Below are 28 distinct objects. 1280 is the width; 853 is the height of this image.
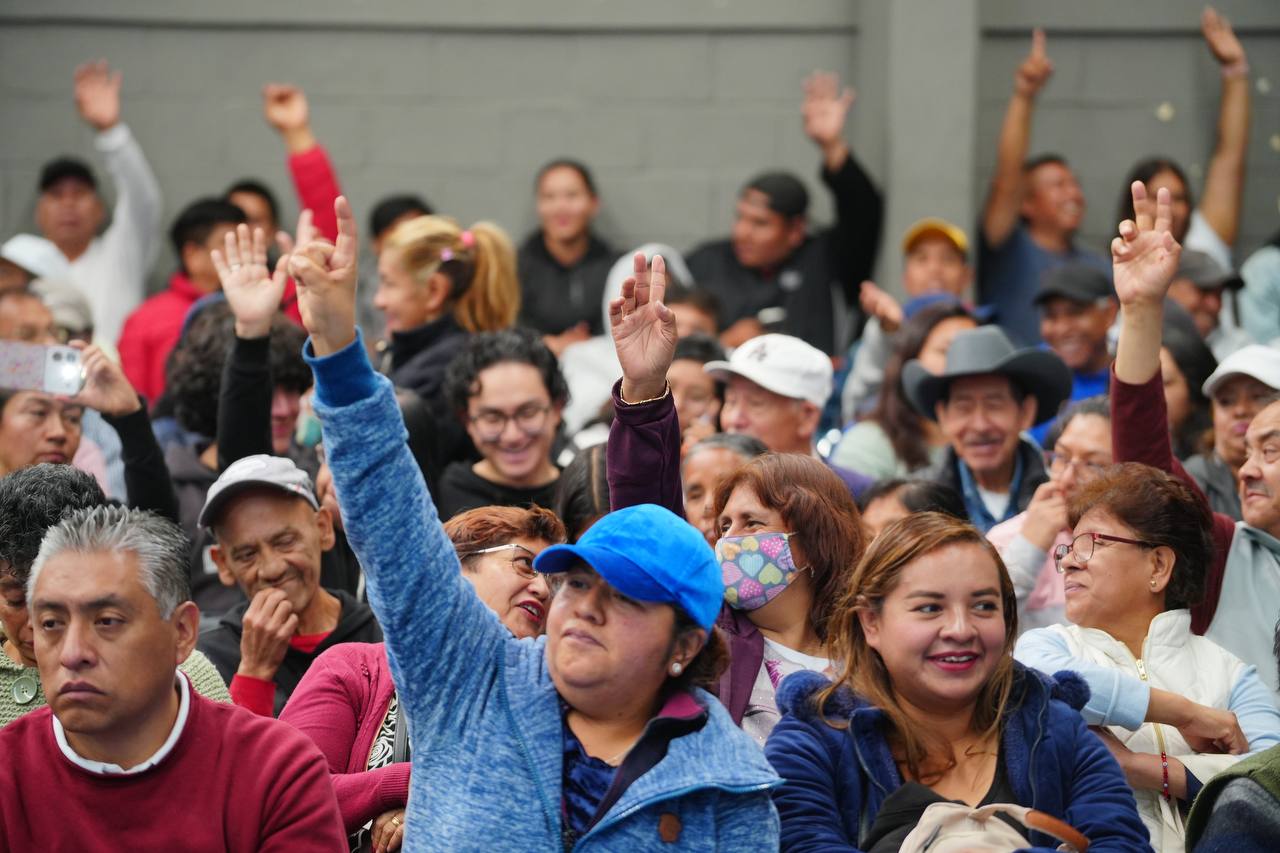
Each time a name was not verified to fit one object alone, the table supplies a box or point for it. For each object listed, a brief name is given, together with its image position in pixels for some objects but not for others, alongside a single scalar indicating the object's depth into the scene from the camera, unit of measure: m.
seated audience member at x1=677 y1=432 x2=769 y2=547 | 8.45
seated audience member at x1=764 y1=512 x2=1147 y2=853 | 5.83
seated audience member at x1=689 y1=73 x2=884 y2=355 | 14.29
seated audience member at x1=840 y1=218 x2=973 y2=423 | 12.49
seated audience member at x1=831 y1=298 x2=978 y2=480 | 10.85
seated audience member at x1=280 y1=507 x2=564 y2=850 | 6.16
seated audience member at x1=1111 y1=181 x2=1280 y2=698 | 7.64
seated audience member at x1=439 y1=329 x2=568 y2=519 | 9.52
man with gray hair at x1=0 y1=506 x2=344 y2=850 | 5.37
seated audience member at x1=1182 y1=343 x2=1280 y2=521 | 8.98
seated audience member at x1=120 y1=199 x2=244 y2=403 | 13.55
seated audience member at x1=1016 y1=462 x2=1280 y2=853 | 6.58
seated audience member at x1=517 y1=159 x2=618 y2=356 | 14.25
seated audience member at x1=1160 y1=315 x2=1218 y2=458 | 10.21
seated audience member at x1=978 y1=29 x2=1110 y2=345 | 14.77
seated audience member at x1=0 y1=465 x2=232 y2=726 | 6.44
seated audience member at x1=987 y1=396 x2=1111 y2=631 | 8.30
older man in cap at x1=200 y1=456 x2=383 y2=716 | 7.74
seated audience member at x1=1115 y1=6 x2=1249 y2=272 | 14.62
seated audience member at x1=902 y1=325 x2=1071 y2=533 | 9.77
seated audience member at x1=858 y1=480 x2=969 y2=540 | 8.47
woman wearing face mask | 6.50
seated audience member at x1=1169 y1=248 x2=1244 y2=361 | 12.94
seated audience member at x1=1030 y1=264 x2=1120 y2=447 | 12.37
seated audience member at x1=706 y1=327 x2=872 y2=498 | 9.89
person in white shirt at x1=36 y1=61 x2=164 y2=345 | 14.55
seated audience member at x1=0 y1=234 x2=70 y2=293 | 13.29
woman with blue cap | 5.13
